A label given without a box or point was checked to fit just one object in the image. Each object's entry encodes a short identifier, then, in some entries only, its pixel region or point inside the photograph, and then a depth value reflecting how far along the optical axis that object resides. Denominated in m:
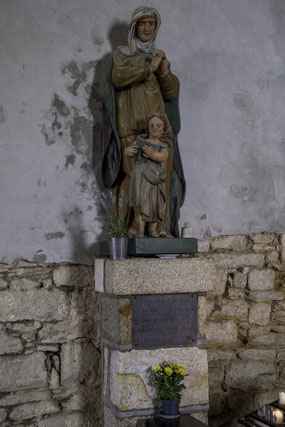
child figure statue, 2.87
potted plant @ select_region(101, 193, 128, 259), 2.76
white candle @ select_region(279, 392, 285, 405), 2.90
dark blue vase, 2.56
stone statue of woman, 3.10
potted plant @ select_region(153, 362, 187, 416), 2.56
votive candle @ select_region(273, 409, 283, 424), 2.67
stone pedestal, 2.68
